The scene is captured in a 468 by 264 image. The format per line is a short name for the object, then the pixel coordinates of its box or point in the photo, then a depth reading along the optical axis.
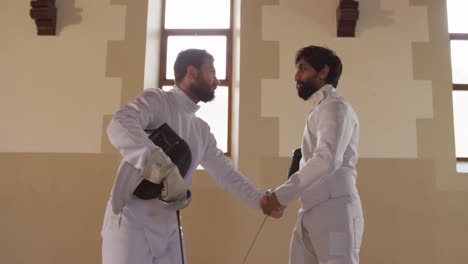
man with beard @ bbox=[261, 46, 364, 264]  2.03
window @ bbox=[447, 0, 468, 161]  3.47
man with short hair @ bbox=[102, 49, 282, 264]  1.86
